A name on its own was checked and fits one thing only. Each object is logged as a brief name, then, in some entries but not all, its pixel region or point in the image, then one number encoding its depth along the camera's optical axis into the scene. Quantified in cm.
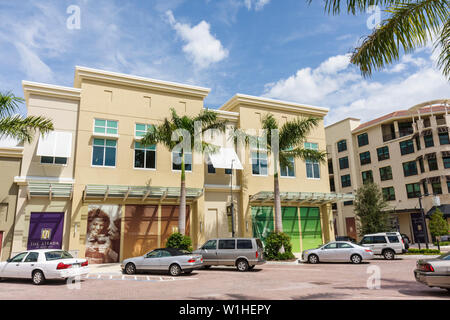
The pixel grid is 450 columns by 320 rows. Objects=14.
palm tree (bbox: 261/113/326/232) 2450
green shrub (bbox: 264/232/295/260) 2336
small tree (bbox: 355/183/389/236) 3675
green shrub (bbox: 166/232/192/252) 2114
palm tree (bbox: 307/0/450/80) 822
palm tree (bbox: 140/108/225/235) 2247
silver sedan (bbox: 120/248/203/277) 1647
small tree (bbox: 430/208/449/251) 3418
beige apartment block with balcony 4534
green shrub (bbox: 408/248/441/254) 2588
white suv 2381
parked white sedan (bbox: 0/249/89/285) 1366
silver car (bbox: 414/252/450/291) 993
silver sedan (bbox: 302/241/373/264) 2095
